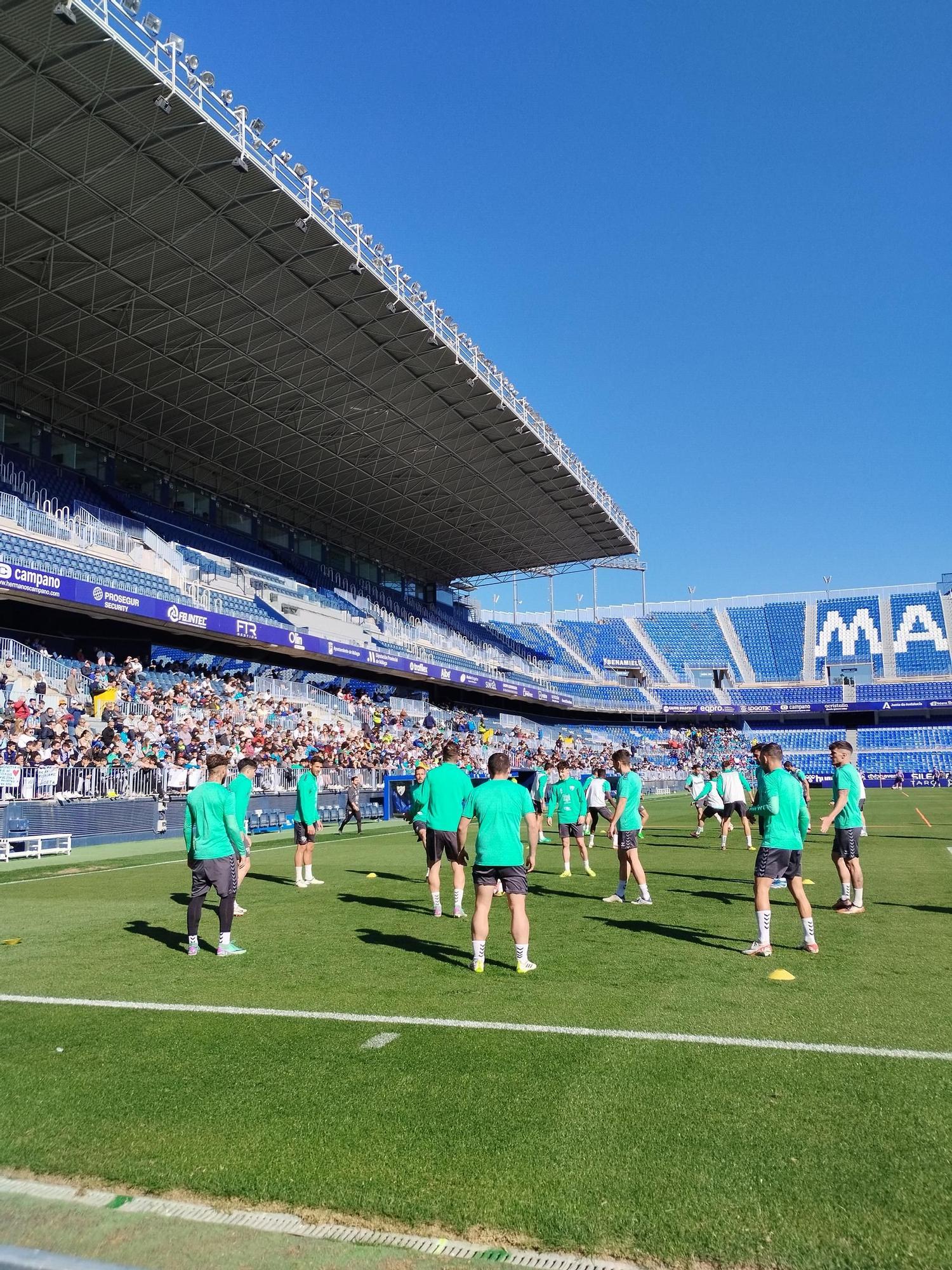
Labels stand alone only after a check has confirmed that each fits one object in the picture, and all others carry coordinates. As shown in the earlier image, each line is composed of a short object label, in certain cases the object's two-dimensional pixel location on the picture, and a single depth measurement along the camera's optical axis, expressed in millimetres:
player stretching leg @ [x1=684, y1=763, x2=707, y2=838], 23220
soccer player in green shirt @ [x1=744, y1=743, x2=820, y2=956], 8242
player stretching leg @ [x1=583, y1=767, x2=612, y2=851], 17266
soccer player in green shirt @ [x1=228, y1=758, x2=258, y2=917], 10666
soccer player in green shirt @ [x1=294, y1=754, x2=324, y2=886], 13727
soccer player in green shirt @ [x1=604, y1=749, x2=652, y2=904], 11242
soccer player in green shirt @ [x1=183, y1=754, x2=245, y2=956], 8516
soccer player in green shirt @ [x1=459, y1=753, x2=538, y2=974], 7461
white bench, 18516
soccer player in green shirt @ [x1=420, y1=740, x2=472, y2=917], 10219
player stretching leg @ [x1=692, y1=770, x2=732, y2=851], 19969
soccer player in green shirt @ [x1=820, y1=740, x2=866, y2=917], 10742
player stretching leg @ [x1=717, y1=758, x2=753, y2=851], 19469
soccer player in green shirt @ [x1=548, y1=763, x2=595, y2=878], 15484
